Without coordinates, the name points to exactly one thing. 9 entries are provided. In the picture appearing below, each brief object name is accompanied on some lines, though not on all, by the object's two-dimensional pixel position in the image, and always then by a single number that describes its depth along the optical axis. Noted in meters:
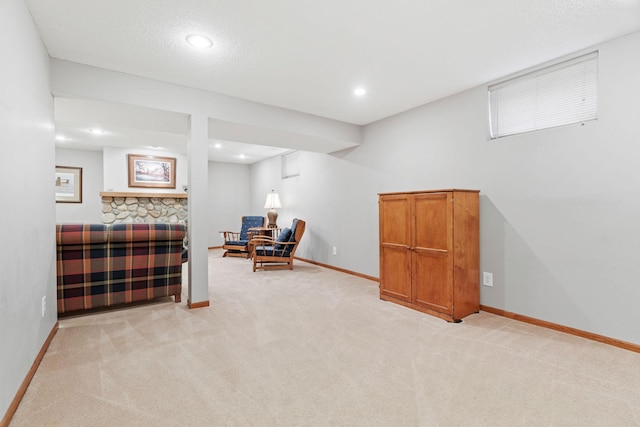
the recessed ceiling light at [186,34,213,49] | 2.34
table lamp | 6.66
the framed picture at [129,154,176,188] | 6.63
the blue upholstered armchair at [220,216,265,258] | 6.58
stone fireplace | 6.25
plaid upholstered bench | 2.94
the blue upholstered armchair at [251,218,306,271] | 5.31
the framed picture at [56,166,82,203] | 6.49
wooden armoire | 2.95
